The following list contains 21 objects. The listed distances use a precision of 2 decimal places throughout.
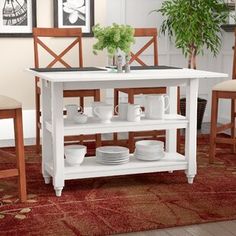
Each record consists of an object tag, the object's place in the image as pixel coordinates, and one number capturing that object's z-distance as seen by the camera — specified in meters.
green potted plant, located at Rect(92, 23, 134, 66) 3.39
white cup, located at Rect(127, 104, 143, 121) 3.36
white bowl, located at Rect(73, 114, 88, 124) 3.31
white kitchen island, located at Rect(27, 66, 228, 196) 3.15
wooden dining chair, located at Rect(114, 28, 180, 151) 4.19
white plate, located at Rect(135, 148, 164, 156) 3.48
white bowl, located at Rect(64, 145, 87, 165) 3.31
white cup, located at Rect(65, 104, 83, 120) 3.46
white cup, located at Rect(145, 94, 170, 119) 3.45
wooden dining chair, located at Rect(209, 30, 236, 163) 3.92
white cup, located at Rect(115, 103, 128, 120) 3.45
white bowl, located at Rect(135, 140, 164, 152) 3.47
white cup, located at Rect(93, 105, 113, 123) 3.32
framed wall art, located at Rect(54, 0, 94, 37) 4.88
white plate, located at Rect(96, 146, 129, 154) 3.41
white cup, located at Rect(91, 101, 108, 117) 3.42
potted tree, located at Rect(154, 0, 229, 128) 5.09
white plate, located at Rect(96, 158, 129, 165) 3.39
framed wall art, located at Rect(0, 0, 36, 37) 4.74
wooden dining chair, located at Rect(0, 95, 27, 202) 3.04
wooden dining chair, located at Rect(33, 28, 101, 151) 4.18
